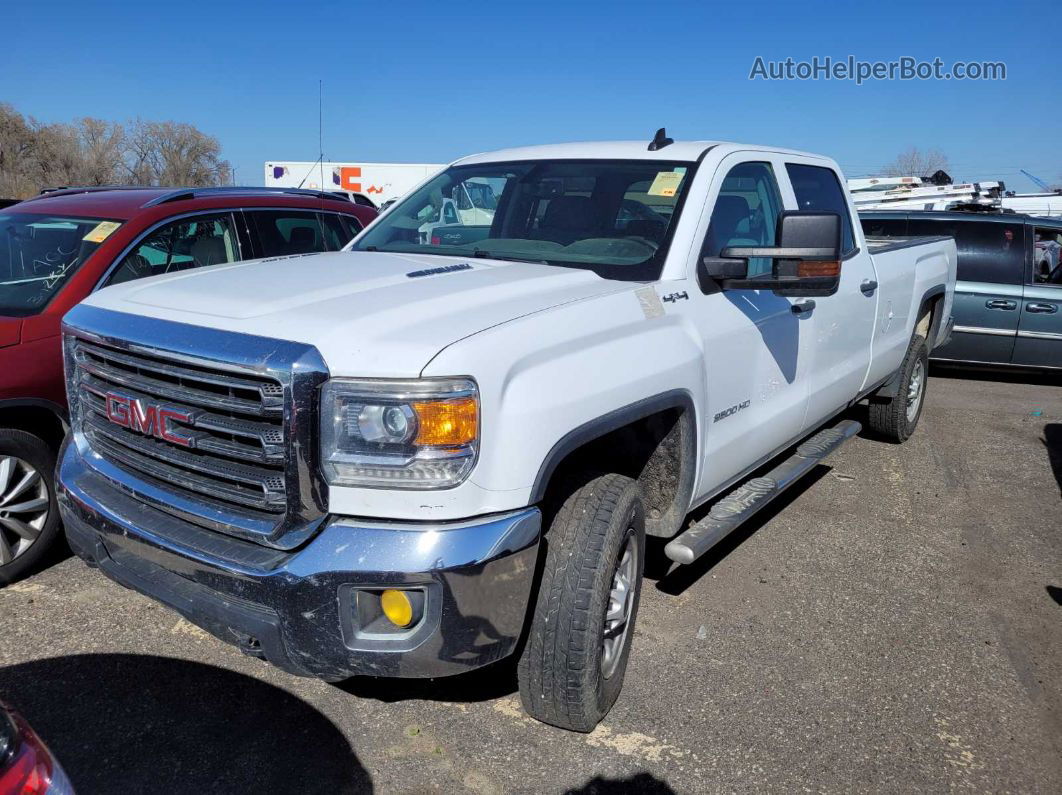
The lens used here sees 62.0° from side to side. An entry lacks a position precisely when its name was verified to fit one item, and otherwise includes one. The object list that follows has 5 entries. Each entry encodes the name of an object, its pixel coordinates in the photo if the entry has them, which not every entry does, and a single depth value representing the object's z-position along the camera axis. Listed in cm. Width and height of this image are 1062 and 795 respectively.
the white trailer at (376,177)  2827
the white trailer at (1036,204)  1845
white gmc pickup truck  242
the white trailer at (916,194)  1397
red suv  394
